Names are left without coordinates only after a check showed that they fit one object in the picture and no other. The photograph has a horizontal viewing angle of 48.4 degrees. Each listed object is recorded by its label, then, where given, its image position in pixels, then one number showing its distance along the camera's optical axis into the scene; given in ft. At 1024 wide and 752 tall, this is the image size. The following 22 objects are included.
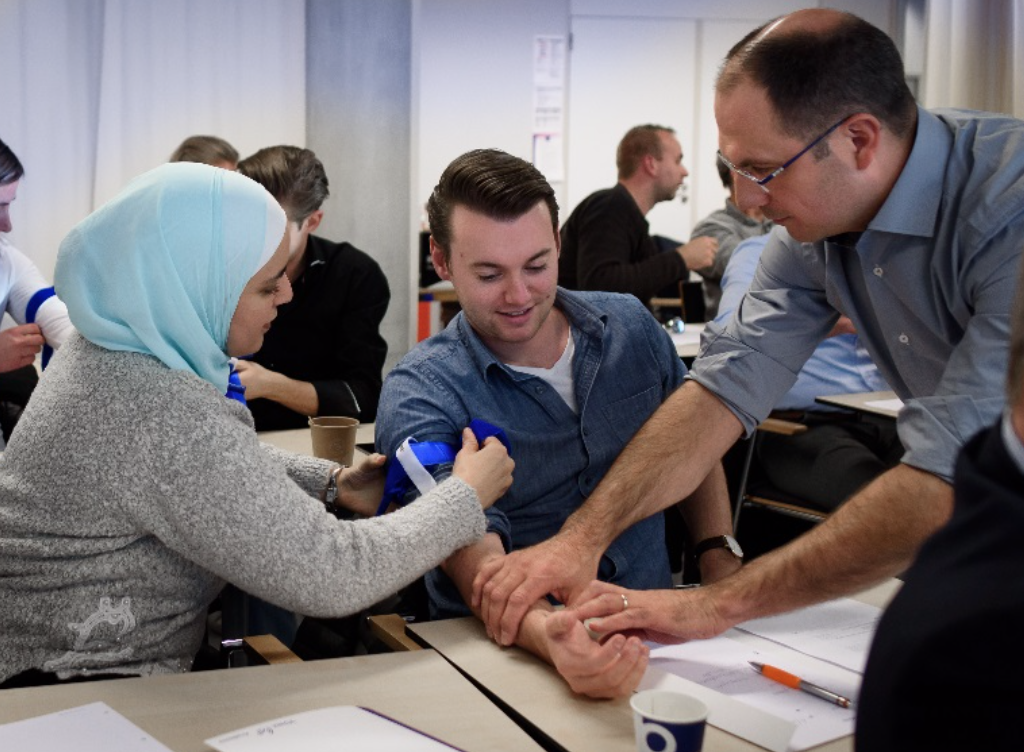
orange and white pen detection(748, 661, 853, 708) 4.83
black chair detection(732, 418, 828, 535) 12.58
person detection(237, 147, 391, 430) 11.05
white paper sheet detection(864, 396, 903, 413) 11.76
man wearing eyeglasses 5.32
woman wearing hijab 5.08
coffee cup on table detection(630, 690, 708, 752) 3.94
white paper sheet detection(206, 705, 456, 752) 4.24
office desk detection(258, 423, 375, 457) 9.80
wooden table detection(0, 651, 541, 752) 4.56
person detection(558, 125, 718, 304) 17.98
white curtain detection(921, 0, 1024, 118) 22.04
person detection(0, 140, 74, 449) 10.62
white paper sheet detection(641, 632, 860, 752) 4.55
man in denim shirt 7.09
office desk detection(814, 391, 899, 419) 11.65
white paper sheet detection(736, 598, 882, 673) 5.40
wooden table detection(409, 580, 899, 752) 4.53
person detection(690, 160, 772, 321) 18.92
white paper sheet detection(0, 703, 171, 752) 4.28
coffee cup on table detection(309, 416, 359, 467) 8.56
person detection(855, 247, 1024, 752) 2.46
